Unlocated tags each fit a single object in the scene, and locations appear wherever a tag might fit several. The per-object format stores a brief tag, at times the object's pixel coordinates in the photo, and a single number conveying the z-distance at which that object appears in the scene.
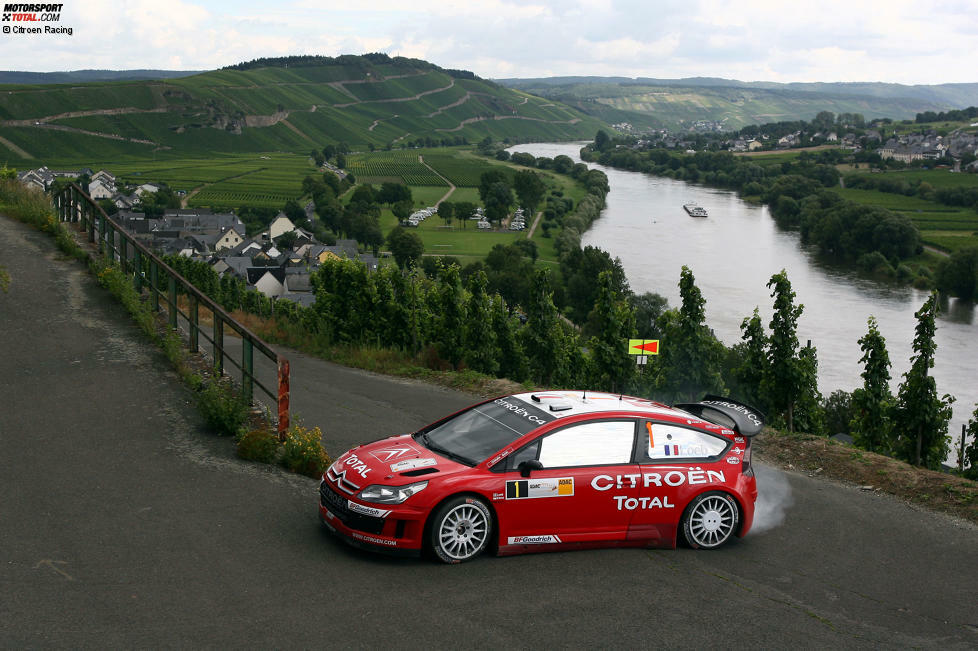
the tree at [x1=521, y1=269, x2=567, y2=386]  21.91
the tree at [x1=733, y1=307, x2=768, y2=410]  19.69
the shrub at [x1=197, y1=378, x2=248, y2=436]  9.78
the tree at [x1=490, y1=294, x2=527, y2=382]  21.73
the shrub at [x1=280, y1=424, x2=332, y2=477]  8.92
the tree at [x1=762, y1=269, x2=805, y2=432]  18.34
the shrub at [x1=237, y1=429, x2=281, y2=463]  9.12
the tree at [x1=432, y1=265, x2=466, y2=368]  19.41
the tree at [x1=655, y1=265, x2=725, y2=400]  19.86
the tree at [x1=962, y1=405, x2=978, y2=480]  17.73
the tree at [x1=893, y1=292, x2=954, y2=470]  17.25
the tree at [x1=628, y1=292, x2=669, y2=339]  57.62
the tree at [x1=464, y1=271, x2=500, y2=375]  19.44
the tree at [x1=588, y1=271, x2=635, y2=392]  20.58
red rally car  6.92
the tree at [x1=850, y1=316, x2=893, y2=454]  19.48
